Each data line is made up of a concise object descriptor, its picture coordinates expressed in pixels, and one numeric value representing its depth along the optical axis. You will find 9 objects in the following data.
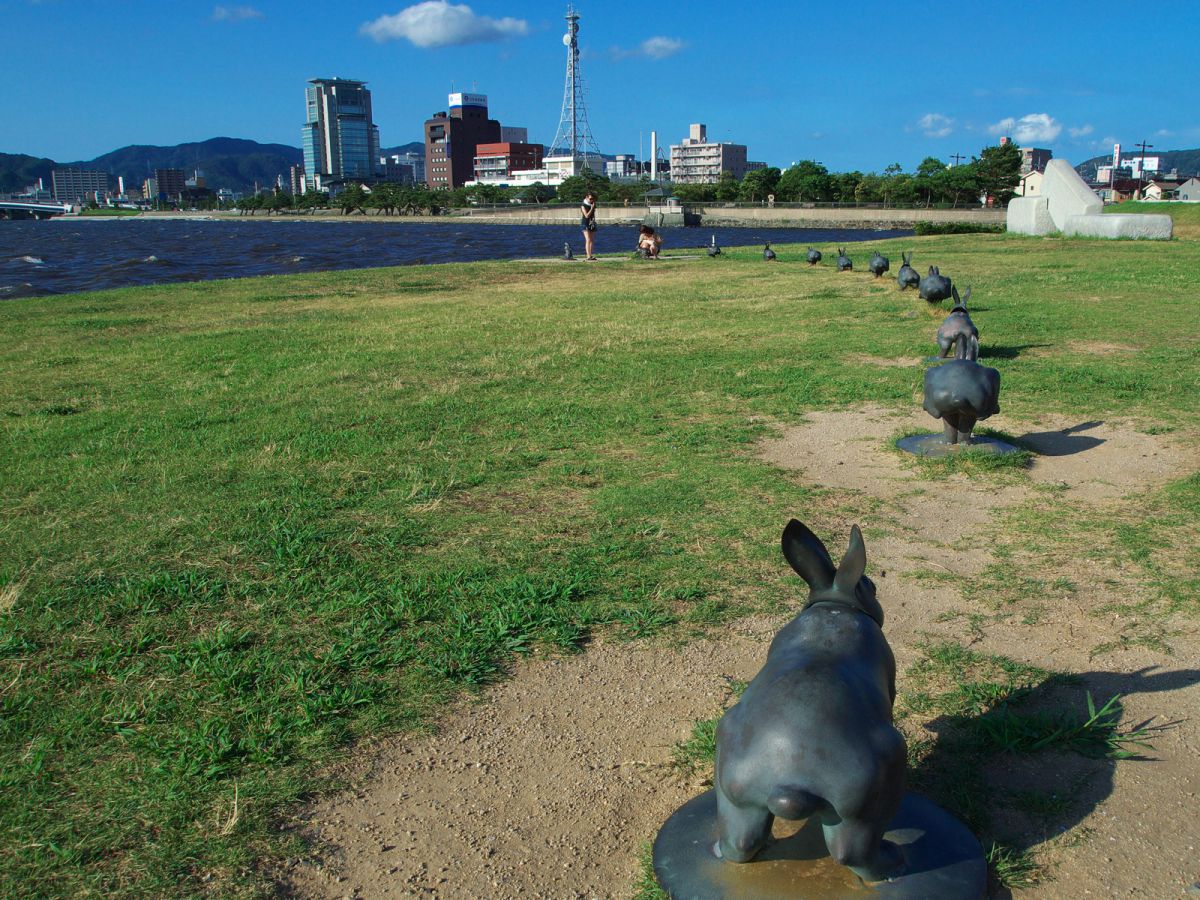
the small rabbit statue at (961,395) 6.06
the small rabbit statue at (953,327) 8.15
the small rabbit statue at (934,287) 12.60
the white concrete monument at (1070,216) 25.73
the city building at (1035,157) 166.52
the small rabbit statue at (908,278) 14.77
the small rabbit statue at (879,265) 17.72
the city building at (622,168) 187.89
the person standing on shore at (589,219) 22.72
